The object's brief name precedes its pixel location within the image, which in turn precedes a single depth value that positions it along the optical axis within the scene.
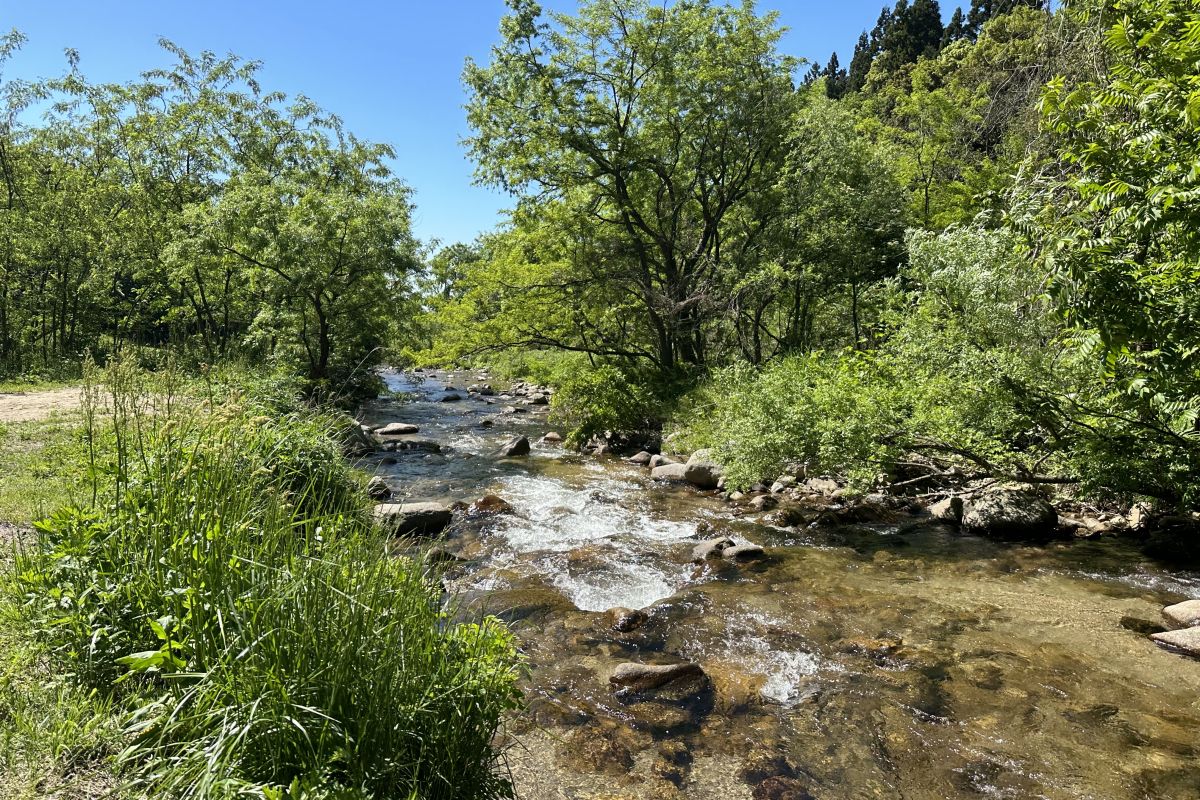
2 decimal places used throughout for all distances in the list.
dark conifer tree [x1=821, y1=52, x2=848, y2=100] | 68.96
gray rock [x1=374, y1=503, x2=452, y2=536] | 9.52
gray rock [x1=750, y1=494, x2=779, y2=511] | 11.48
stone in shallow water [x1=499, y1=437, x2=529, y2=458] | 16.75
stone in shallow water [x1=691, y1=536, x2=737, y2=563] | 8.84
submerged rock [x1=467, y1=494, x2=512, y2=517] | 11.04
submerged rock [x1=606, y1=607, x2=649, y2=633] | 6.77
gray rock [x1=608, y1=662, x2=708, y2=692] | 5.57
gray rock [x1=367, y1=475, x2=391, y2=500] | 11.18
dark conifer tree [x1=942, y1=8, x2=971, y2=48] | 62.19
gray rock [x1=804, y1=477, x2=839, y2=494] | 11.98
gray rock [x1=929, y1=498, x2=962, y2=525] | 10.31
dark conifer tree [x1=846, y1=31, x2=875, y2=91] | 65.56
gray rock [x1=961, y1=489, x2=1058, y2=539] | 9.45
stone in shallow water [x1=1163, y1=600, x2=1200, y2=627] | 6.27
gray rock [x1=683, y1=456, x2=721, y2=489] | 13.20
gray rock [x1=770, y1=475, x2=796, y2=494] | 12.62
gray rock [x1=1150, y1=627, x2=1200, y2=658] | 5.81
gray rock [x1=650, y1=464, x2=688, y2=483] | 13.86
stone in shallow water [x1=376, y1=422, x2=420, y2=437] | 19.33
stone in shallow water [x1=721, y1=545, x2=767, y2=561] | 8.82
